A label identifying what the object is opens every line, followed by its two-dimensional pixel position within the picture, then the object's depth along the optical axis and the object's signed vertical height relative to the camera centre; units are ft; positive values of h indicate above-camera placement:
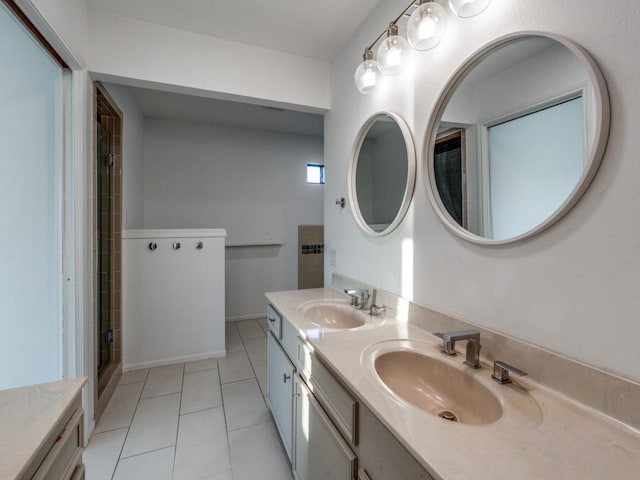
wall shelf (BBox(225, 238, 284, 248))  12.08 -0.17
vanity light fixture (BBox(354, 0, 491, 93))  3.30 +2.82
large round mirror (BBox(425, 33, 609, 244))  2.46 +1.09
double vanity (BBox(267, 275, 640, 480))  1.84 -1.40
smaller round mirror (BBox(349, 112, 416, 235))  4.64 +1.25
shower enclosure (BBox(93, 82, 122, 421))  7.07 -0.03
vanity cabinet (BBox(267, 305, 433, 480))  2.32 -2.06
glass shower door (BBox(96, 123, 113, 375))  7.09 -0.08
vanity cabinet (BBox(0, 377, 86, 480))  1.86 -1.41
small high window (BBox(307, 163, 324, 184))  13.42 +3.19
